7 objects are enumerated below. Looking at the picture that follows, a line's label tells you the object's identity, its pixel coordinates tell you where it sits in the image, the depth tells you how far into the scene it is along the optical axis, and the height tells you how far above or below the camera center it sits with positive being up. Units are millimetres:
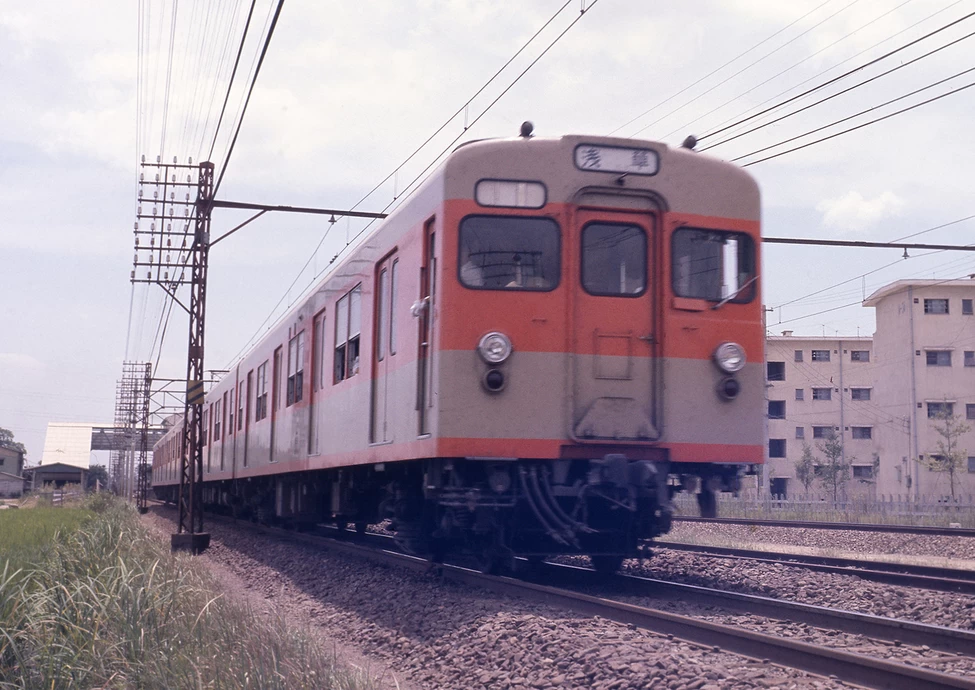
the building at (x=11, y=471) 71688 -30
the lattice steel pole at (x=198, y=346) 16047 +2078
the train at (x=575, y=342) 7453 +1033
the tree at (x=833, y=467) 43750 +556
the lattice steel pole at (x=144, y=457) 40844 +665
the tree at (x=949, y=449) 35594 +1172
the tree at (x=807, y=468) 46031 +524
